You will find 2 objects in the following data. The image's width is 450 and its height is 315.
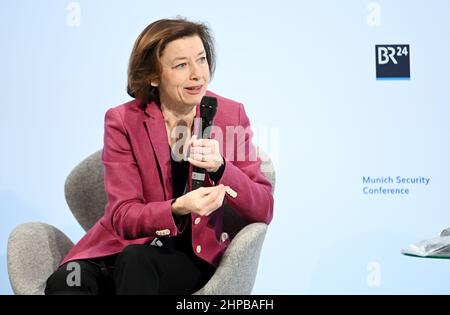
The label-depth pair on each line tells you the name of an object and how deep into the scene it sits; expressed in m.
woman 4.30
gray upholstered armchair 4.32
